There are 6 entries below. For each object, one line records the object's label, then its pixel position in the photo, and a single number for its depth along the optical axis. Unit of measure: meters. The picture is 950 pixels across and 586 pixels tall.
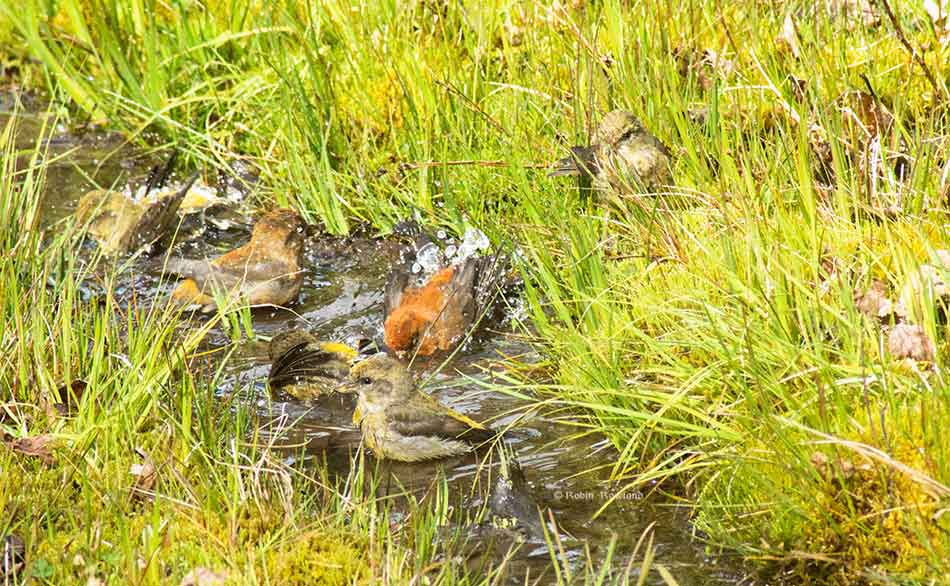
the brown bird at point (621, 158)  10.77
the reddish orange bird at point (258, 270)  12.82
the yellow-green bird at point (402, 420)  9.60
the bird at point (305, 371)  10.81
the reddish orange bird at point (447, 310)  11.74
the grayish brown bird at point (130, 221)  14.05
